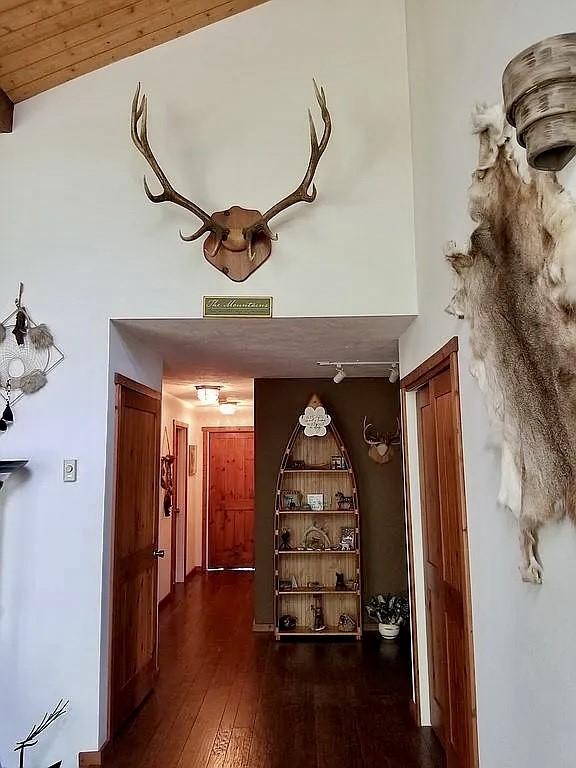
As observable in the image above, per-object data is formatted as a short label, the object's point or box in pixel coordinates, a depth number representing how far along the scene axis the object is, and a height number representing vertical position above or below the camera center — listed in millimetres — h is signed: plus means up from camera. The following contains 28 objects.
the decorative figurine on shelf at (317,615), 5348 -1277
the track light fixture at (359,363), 4824 +850
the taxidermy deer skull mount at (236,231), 3127 +1284
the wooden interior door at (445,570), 2537 -494
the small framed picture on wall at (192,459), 8067 +172
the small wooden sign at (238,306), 3309 +892
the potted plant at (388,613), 5180 -1233
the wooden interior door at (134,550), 3439 -480
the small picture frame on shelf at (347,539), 5496 -631
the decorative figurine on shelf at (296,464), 5570 +59
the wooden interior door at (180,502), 7387 -369
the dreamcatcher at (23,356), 3236 +633
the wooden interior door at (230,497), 8844 -374
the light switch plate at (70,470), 3207 +21
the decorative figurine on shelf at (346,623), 5312 -1344
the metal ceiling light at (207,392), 5988 +785
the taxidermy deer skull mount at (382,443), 5672 +239
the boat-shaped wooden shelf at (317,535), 5395 -595
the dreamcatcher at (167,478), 6754 -60
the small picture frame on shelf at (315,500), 5633 -277
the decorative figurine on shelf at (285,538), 5547 -619
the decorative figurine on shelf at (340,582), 5438 -1006
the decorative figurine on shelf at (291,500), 5617 -271
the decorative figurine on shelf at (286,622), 5351 -1333
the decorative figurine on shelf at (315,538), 5574 -622
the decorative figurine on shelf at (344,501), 5570 -288
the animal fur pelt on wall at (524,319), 1457 +389
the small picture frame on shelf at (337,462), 5574 +70
